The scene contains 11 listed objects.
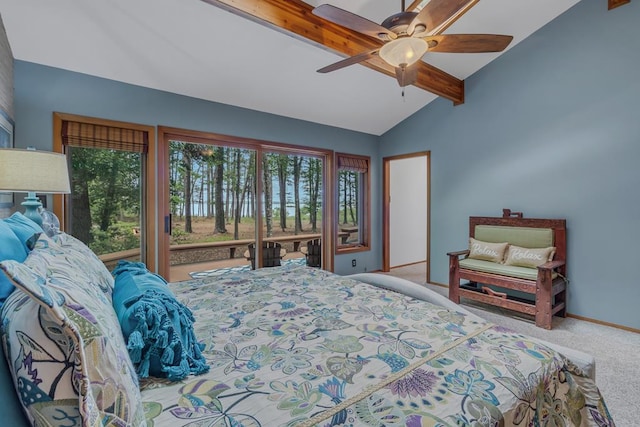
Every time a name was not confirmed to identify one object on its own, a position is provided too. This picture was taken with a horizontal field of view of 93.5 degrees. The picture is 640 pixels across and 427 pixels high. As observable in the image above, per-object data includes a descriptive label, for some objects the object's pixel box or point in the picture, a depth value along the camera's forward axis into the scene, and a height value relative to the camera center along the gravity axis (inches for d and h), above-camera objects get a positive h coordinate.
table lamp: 66.0 +8.8
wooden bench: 120.5 -28.7
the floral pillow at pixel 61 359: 20.6 -10.7
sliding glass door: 140.0 +3.4
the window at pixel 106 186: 112.7 +10.3
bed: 21.3 -21.6
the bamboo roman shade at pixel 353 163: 193.2 +30.2
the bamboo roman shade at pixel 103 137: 109.8 +28.7
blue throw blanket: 37.2 -15.9
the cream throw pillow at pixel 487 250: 142.3 -20.8
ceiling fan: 71.6 +46.4
